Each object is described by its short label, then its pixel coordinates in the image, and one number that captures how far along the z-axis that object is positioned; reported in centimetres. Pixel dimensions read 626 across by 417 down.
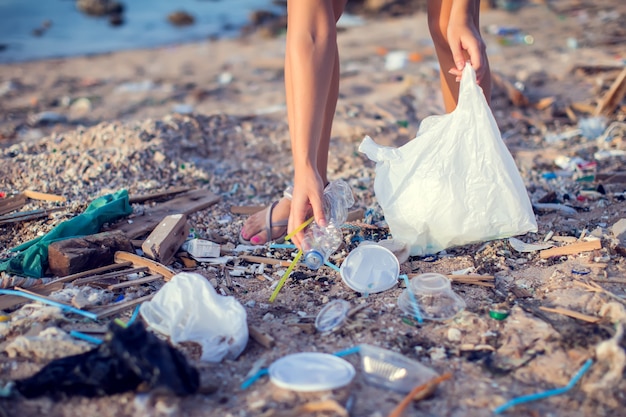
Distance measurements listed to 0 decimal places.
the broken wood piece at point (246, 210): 340
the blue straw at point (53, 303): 220
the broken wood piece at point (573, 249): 255
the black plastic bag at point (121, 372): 170
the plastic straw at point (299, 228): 246
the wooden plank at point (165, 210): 302
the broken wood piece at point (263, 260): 274
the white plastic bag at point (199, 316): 200
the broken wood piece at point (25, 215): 310
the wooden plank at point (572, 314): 208
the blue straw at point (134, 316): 217
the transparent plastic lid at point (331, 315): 216
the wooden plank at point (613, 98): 468
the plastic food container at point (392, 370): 182
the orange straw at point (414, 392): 168
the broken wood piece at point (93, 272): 250
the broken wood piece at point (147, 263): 256
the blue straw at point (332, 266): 263
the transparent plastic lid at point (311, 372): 174
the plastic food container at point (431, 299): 222
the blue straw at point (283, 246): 294
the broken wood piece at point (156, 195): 336
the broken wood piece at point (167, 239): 268
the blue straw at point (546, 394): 170
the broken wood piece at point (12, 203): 329
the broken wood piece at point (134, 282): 245
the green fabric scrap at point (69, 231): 257
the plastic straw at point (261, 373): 184
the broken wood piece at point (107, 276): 248
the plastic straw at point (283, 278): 242
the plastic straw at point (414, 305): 220
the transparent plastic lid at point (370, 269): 244
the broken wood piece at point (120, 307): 222
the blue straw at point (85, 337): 204
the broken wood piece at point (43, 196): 342
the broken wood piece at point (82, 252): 256
